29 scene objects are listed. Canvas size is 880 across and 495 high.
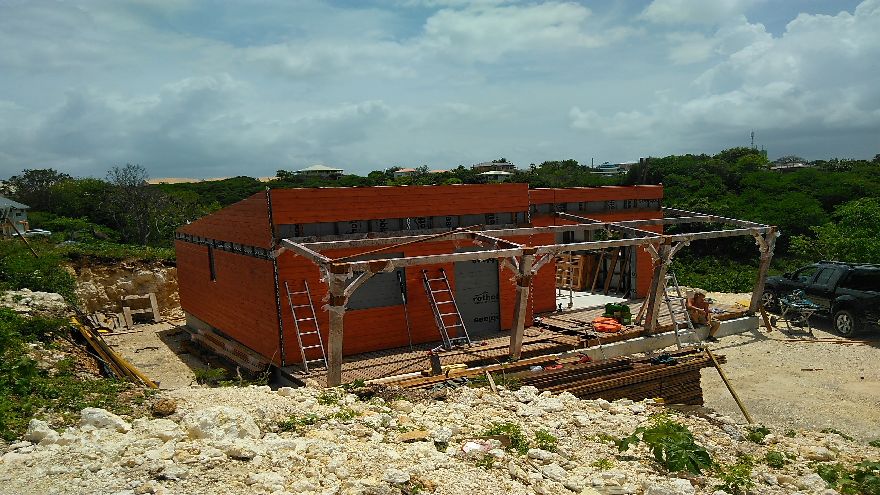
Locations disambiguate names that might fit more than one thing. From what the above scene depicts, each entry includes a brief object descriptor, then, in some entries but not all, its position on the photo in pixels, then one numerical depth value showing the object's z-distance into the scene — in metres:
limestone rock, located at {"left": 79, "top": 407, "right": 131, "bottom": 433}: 6.94
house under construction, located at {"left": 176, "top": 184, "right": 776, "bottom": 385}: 13.44
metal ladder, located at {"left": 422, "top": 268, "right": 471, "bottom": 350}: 15.20
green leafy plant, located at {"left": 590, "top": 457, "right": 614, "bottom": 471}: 7.16
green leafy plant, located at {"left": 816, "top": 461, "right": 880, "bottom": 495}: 7.07
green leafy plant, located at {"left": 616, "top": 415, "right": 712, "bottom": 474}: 7.26
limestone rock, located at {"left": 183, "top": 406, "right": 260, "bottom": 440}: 6.93
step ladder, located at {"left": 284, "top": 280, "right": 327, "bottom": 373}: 13.68
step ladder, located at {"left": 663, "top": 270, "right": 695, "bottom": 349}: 15.83
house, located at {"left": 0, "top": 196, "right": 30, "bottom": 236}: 30.73
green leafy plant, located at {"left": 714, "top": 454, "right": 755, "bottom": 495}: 6.86
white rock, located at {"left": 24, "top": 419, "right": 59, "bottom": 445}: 6.51
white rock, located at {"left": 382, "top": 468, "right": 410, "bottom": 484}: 6.16
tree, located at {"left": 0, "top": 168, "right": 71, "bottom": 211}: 55.53
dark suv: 16.95
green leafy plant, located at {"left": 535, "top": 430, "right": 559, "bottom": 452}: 7.61
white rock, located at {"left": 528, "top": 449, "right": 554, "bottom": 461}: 7.26
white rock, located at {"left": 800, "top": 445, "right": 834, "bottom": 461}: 8.14
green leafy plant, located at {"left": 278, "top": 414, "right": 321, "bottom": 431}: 7.70
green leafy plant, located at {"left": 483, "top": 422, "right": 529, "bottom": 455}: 7.53
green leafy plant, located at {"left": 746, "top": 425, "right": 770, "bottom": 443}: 8.76
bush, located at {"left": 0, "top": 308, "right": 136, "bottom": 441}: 7.29
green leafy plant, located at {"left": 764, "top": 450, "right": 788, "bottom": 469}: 7.71
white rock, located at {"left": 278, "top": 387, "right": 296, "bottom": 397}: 9.15
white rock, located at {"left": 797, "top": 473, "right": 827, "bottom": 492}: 7.07
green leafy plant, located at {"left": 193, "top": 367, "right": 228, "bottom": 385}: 10.68
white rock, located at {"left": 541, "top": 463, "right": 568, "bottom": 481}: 6.76
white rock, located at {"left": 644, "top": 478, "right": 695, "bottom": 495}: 6.35
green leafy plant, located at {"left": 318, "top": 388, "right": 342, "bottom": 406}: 9.02
